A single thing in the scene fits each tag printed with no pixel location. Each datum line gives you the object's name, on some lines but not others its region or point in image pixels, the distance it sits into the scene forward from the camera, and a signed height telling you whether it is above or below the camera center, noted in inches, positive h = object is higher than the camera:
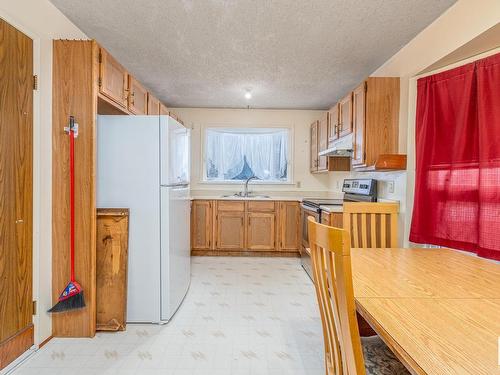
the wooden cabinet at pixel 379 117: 99.3 +23.5
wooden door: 65.2 -2.8
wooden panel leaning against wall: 83.6 -24.5
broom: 76.2 -26.0
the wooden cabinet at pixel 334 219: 108.9 -13.3
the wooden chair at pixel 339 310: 32.4 -16.1
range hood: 117.7 +15.4
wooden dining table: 26.3 -15.6
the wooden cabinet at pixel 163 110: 138.7 +36.1
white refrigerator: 86.1 -3.6
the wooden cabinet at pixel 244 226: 165.5 -24.7
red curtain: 66.7 +6.8
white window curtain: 189.5 +19.3
